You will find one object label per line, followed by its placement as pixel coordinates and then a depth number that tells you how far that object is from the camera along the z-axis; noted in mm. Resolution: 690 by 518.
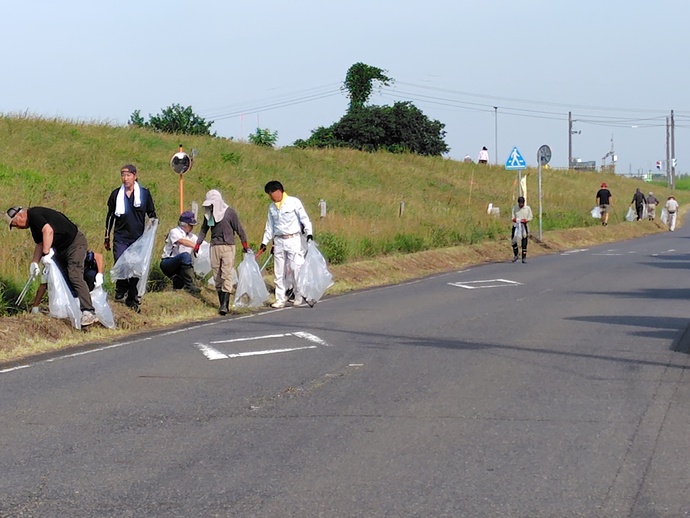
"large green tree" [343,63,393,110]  79812
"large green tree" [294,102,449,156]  73125
